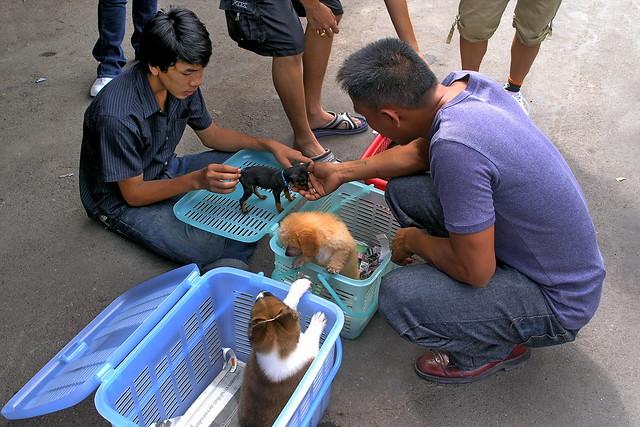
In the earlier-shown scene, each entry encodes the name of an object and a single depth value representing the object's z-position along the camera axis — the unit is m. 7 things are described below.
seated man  2.08
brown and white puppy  1.65
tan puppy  2.00
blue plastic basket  1.58
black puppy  2.27
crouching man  1.56
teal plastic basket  2.06
